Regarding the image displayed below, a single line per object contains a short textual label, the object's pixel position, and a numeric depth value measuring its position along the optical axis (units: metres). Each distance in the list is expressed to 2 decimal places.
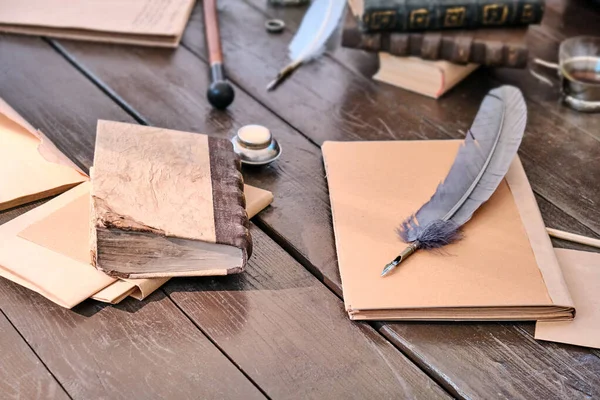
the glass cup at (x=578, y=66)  1.82
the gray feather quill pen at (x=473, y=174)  1.55
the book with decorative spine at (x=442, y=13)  1.79
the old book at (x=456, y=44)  1.79
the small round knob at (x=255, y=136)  1.65
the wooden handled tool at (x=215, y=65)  1.74
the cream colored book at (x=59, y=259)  1.49
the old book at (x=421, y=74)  1.81
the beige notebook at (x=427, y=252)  1.50
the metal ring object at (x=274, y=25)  1.93
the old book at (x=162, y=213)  1.49
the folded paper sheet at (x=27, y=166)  1.59
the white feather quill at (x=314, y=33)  1.87
